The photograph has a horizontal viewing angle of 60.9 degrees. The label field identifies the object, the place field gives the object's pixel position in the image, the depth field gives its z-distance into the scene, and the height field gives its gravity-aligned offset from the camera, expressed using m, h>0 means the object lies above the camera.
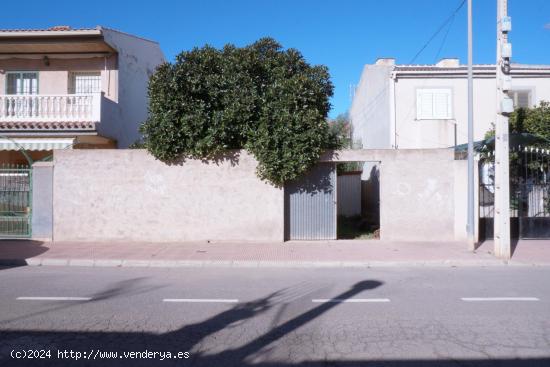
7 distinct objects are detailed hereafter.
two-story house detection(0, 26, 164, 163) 15.96 +4.34
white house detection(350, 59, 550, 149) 18.62 +4.03
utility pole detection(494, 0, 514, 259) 10.23 +1.46
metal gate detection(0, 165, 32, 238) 12.95 -0.21
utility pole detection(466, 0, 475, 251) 11.14 +1.09
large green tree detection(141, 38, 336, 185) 11.83 +2.27
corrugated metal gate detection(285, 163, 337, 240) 12.97 -0.20
